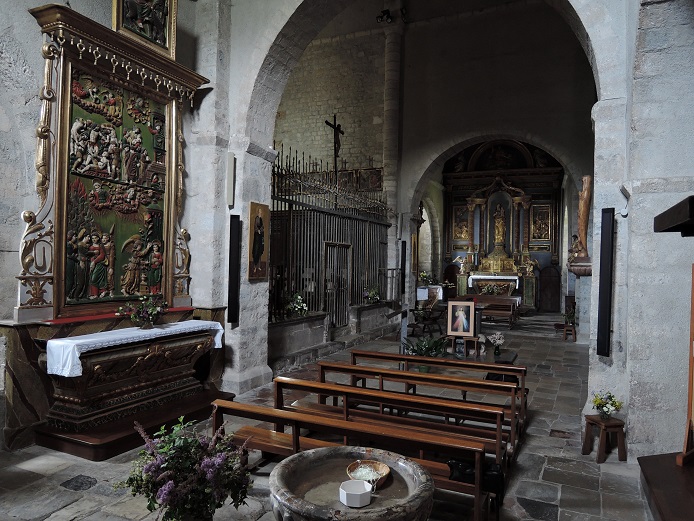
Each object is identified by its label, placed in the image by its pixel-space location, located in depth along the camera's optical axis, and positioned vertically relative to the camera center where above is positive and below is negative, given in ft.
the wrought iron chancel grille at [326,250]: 28.14 +0.61
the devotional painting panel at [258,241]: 21.45 +0.76
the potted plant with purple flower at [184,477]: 7.27 -3.35
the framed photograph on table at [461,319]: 25.44 -2.99
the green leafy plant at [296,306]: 27.48 -2.67
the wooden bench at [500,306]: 43.24 -4.07
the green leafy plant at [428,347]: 23.68 -4.22
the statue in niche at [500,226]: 61.77 +4.66
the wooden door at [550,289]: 58.39 -3.04
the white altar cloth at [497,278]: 57.62 -1.79
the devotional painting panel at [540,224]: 59.82 +4.90
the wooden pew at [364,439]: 9.79 -3.77
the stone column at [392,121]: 43.09 +12.65
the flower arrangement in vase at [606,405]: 14.28 -4.14
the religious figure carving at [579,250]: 17.57 +0.53
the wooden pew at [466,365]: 16.40 -3.68
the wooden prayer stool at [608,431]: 13.98 -4.82
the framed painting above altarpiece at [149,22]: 16.94 +8.48
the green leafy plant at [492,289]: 56.54 -3.10
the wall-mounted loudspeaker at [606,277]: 14.94 -0.36
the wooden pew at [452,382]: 14.17 -3.66
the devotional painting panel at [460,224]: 63.88 +5.00
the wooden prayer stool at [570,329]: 37.37 -4.99
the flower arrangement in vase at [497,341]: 23.78 -3.85
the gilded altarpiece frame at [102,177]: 14.84 +2.69
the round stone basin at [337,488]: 6.72 -3.56
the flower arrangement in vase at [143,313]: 16.96 -2.01
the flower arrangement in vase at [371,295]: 38.29 -2.76
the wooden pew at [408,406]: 12.03 -3.94
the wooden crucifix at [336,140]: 41.99 +10.34
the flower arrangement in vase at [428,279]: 52.31 -2.07
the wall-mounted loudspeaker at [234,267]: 20.64 -0.42
